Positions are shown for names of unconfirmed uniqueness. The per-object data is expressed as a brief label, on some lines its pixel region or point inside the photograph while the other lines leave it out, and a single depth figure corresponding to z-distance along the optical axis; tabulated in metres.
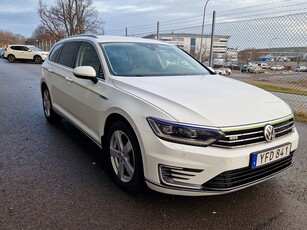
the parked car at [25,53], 20.48
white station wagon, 1.88
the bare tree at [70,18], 30.20
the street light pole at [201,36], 7.93
